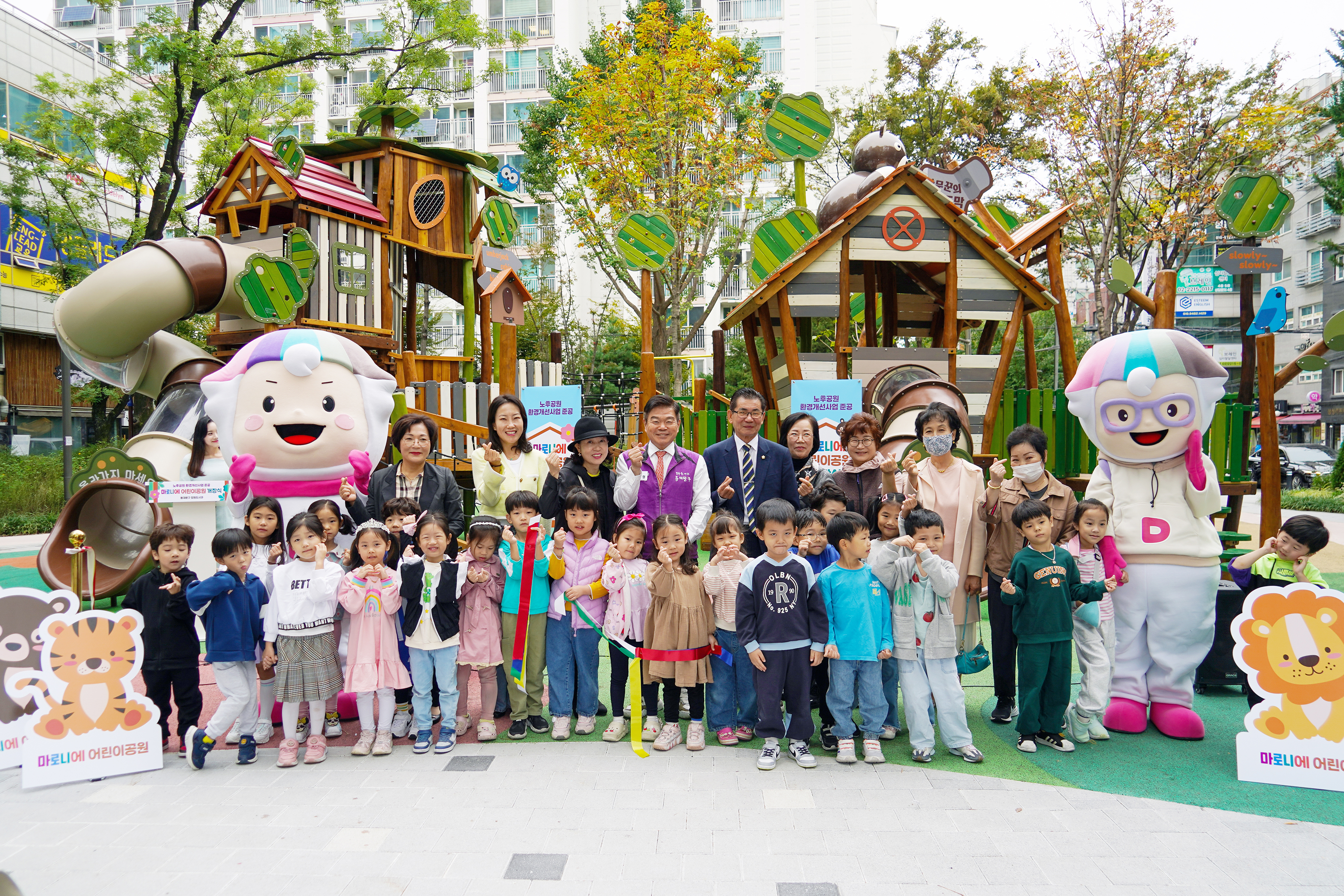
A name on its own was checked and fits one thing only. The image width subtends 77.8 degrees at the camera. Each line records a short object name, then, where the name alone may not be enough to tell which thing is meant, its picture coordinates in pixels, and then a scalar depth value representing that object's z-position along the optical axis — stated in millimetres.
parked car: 23375
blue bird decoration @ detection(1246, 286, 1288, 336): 5969
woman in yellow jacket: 5344
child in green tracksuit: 4438
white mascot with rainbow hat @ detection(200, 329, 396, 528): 5121
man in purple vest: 5008
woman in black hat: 5133
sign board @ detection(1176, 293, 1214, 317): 27016
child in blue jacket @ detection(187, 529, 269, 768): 4324
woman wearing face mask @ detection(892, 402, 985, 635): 4836
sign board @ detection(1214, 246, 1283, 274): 6008
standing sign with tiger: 4133
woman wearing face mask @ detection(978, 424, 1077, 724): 4793
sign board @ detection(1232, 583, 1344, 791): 3998
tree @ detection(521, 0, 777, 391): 17359
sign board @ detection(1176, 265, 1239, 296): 27625
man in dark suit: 5098
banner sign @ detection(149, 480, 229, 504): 5727
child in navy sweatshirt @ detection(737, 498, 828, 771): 4328
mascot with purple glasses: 4652
